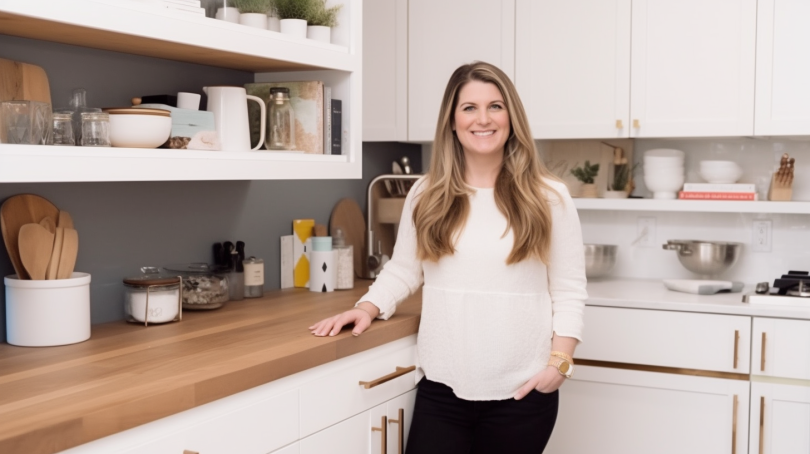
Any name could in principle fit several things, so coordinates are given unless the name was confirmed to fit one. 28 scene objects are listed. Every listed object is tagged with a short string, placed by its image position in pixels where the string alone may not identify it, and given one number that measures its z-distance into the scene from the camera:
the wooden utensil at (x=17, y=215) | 2.08
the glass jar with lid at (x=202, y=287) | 2.53
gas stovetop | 3.04
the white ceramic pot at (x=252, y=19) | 2.43
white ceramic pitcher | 2.40
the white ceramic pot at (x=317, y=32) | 2.66
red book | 3.41
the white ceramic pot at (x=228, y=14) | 2.39
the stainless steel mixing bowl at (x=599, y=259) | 3.66
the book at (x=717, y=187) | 3.43
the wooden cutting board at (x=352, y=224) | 3.44
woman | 2.37
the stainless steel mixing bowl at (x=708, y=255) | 3.49
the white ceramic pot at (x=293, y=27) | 2.55
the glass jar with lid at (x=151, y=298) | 2.32
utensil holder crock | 2.04
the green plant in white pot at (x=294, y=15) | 2.55
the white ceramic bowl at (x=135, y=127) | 2.03
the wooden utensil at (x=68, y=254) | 2.09
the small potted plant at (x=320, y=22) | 2.63
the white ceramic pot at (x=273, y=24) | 2.58
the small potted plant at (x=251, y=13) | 2.44
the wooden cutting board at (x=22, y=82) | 1.99
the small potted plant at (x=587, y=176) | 3.78
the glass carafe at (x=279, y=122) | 2.61
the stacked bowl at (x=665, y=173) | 3.59
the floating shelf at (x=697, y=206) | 3.32
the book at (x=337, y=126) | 2.74
